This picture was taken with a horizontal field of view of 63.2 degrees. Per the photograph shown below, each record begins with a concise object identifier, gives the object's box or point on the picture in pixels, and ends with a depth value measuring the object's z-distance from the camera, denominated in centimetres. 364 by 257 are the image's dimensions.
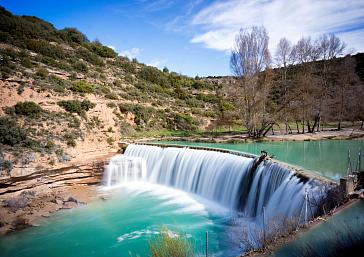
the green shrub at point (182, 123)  3094
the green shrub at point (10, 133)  1775
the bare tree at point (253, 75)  2427
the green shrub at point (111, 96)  2898
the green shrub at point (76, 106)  2361
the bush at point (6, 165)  1585
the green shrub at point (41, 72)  2620
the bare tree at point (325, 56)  2590
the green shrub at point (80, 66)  3187
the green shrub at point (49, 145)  1858
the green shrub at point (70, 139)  1989
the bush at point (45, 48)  3052
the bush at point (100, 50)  3886
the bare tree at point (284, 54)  2705
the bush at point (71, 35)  3788
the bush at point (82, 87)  2684
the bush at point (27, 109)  2072
